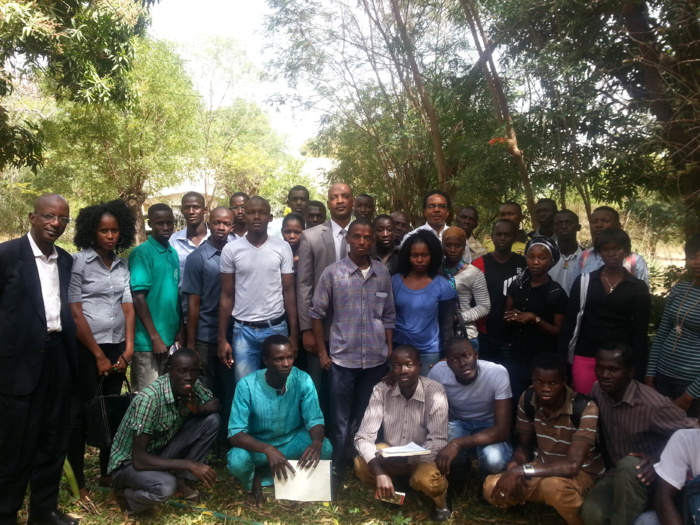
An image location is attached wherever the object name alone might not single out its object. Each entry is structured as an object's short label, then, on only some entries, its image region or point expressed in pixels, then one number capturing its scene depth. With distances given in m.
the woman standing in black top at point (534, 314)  4.36
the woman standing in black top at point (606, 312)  3.97
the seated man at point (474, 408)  3.92
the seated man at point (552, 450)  3.49
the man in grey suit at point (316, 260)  4.47
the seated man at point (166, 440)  3.77
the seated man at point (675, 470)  3.02
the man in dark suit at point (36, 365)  3.43
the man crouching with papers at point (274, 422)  3.91
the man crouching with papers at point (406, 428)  3.78
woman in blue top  4.36
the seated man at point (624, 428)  3.25
